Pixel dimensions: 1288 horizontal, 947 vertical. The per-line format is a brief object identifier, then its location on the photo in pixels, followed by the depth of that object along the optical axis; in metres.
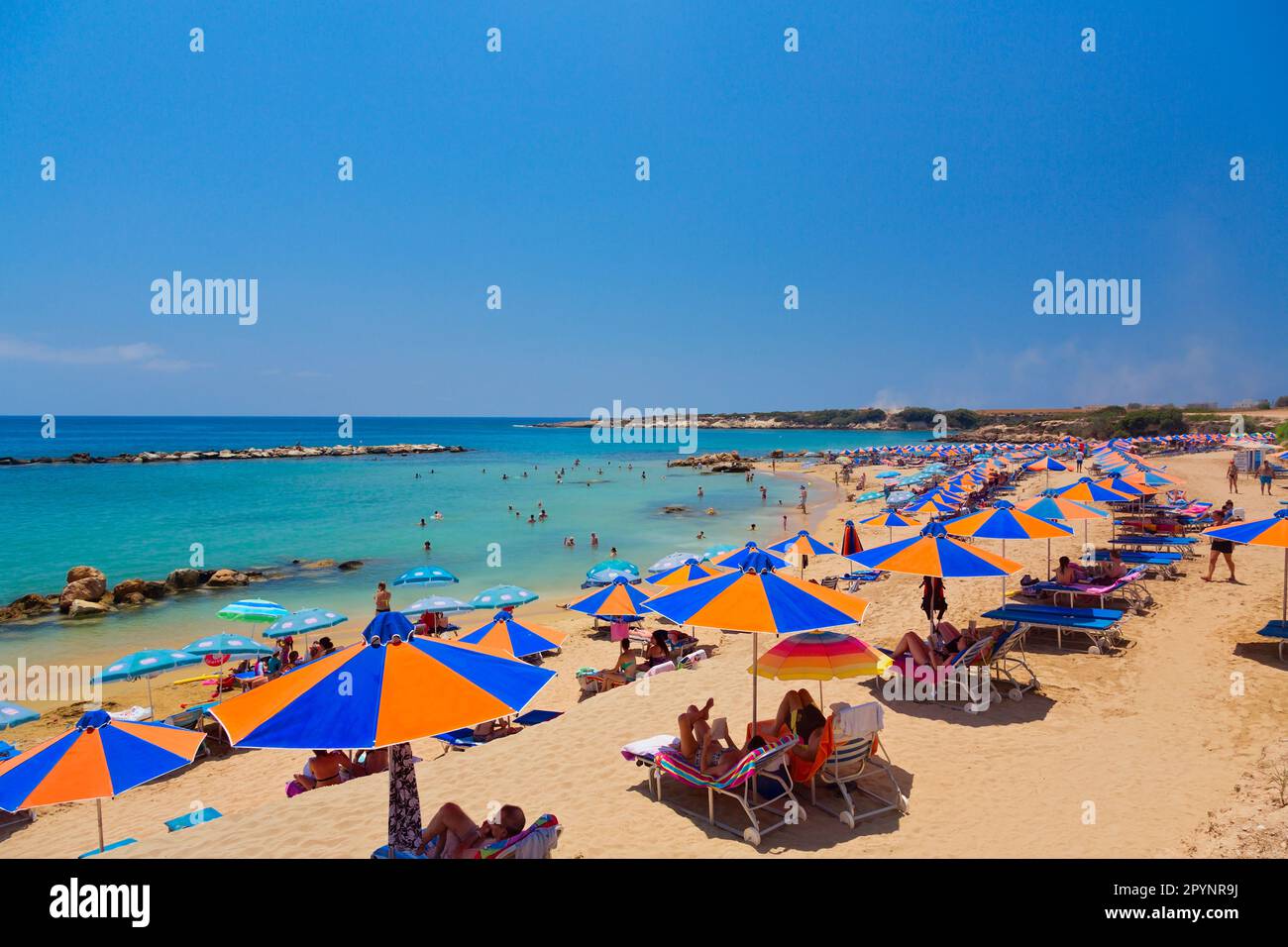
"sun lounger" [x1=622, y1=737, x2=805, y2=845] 5.37
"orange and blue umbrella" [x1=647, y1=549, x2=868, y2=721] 5.47
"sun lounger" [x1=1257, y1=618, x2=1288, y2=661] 8.95
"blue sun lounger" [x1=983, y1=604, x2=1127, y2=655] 9.72
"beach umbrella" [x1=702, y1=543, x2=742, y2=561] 16.35
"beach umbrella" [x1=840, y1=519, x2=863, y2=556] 15.21
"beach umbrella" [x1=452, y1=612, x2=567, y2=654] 10.61
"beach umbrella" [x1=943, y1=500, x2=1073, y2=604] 9.42
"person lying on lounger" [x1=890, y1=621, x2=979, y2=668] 8.18
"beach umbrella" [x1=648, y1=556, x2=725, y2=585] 9.85
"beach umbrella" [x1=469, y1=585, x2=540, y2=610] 14.94
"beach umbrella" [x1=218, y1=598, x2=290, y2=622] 13.56
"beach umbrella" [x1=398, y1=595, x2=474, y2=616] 13.50
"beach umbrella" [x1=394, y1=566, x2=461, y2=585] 16.95
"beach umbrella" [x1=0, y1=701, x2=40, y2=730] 9.10
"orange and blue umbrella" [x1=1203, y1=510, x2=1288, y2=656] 8.73
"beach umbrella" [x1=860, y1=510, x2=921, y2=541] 18.70
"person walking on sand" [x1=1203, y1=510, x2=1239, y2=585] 12.84
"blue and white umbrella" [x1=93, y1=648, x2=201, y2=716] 10.45
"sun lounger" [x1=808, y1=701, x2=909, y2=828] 5.60
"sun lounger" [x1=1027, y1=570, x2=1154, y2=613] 10.98
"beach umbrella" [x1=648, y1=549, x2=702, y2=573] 17.80
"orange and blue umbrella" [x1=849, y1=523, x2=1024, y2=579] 7.75
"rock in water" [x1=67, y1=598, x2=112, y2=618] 18.00
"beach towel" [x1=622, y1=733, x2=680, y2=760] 6.15
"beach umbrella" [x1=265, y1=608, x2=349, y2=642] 12.45
